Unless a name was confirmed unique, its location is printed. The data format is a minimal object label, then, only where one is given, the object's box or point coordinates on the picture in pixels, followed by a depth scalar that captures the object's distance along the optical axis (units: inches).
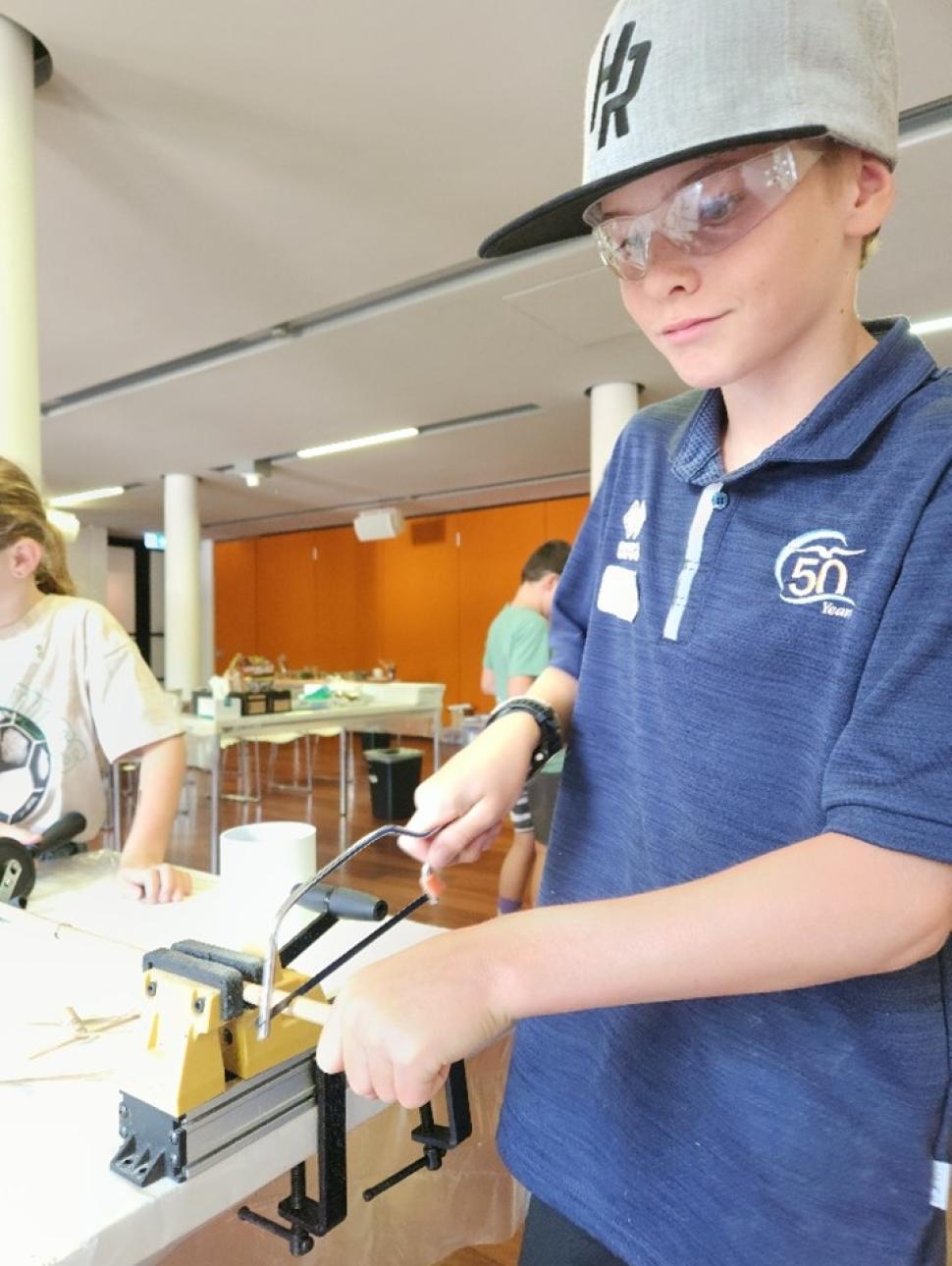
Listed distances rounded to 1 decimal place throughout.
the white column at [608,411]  202.7
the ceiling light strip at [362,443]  249.3
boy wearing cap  17.3
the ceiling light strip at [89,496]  337.7
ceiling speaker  358.0
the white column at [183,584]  288.4
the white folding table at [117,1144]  20.7
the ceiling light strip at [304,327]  139.1
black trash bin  211.3
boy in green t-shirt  127.3
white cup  41.7
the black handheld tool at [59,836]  51.2
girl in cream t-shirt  56.6
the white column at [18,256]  83.6
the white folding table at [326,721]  171.0
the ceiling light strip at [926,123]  94.8
